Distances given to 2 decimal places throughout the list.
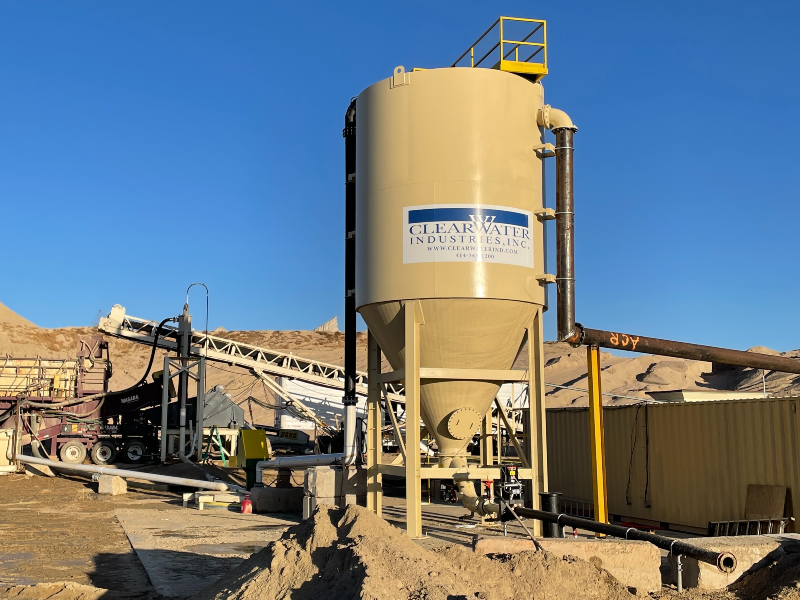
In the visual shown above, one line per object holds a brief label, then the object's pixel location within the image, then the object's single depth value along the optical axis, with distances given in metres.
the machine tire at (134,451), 29.09
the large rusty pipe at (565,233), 14.18
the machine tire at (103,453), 28.55
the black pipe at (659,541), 8.75
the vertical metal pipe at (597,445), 13.77
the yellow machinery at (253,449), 21.22
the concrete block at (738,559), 9.41
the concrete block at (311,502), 16.03
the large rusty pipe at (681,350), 14.41
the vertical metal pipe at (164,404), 27.40
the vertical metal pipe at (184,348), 28.53
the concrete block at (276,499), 18.55
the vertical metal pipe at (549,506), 12.36
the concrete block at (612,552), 8.83
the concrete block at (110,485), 21.69
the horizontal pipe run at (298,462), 18.67
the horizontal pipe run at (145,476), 20.49
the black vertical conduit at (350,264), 17.14
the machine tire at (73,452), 28.11
